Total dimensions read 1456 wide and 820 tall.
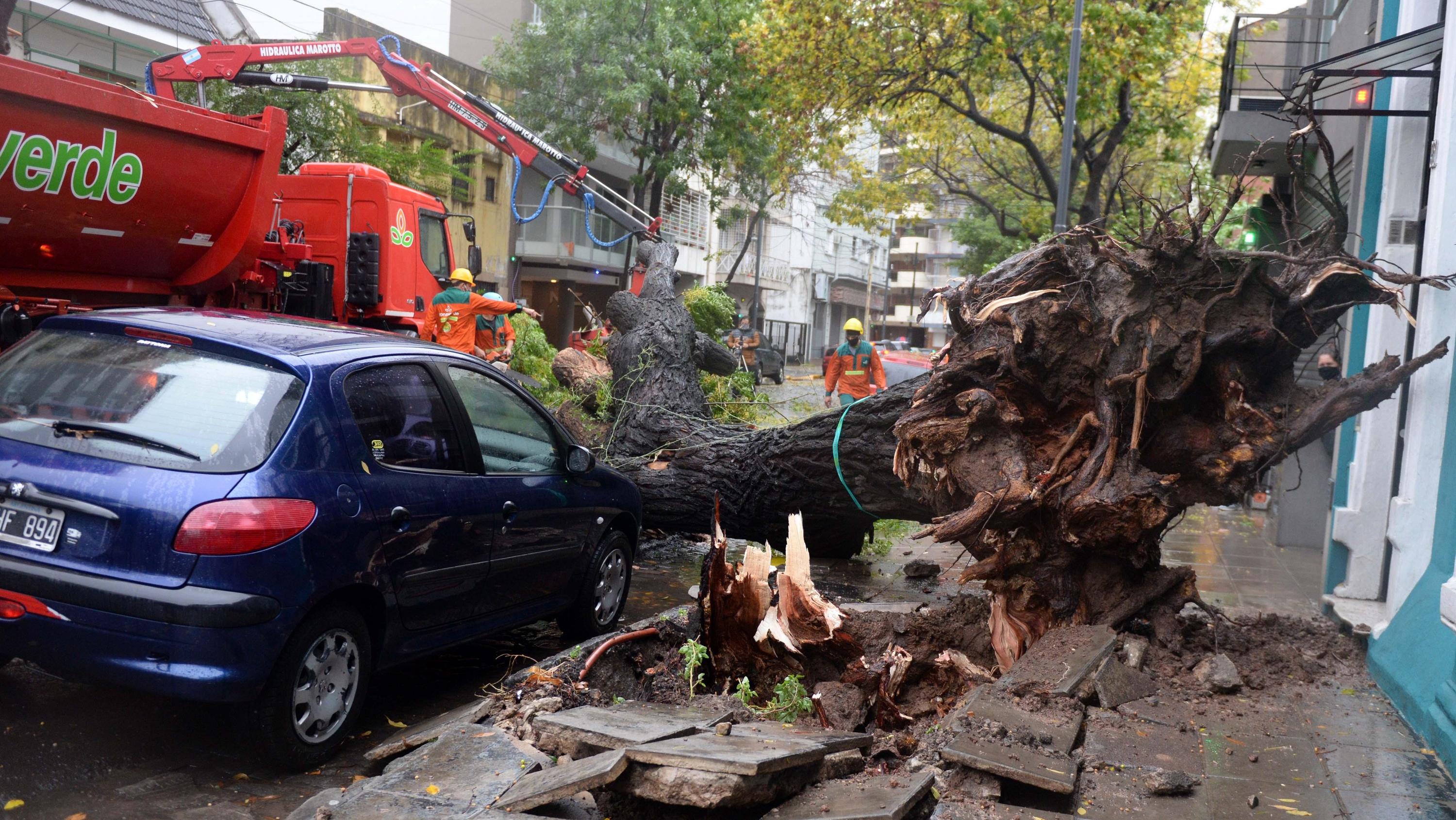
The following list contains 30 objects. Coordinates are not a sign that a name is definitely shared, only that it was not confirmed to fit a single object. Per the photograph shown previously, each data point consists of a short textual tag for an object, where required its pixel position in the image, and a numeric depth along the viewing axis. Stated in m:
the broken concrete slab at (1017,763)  3.57
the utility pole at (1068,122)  12.72
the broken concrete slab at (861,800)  3.12
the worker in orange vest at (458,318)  11.27
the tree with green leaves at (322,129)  16.06
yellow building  23.33
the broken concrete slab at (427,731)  3.98
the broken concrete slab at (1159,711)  4.47
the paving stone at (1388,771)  4.06
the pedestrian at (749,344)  30.31
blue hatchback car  3.85
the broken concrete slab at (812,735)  3.69
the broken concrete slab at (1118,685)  4.57
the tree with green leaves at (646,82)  25.11
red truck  6.91
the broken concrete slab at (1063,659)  4.55
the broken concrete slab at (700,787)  3.09
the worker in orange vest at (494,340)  12.42
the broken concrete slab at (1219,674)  4.89
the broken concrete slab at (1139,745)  3.95
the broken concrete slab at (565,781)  3.16
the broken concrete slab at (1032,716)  4.05
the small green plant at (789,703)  4.60
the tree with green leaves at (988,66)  14.98
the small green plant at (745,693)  4.73
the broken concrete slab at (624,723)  3.49
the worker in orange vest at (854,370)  12.91
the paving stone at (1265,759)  4.01
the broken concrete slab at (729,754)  3.13
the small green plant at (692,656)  4.84
